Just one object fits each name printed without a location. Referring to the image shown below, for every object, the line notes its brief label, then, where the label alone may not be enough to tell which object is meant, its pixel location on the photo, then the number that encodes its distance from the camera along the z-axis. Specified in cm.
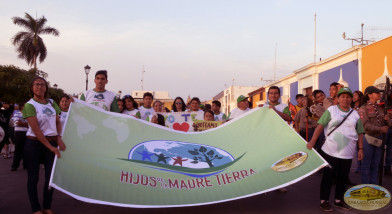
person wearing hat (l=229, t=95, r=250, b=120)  760
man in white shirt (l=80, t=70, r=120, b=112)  569
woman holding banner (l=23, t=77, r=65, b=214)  437
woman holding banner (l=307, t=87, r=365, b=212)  496
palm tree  4159
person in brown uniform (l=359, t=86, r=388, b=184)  598
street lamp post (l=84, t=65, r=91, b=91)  2161
